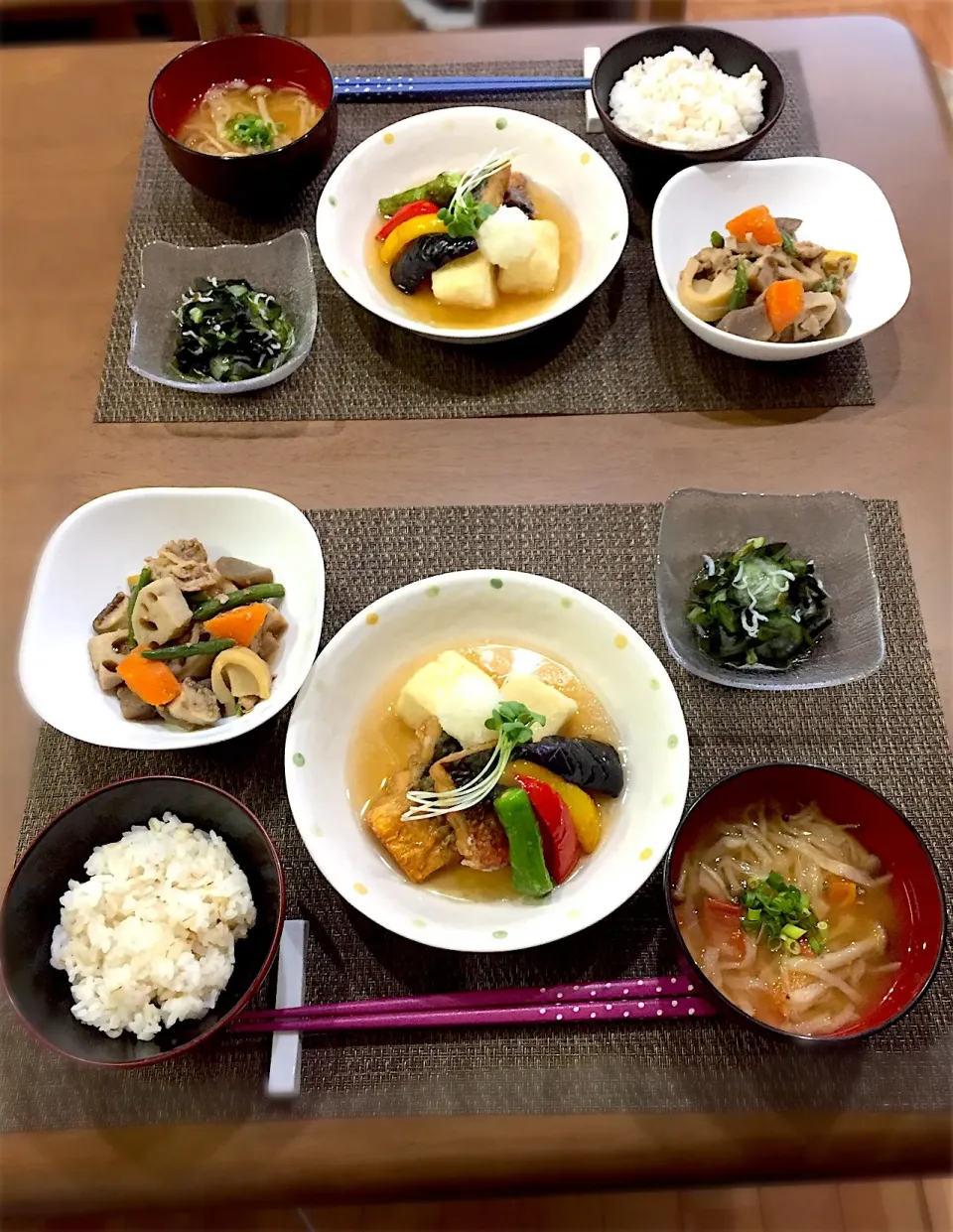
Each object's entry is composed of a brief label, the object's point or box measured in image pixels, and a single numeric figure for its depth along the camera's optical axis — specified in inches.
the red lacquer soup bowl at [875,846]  15.0
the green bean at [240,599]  18.4
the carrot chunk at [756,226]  22.5
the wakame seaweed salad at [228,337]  22.0
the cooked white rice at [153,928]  15.0
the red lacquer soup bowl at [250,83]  23.1
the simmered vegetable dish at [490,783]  16.2
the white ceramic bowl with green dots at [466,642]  15.6
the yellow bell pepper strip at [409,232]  22.6
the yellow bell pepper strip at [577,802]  16.7
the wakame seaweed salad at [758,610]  17.9
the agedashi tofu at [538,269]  22.3
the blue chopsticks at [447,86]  26.3
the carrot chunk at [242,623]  17.9
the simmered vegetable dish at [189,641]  17.6
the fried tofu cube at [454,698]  17.0
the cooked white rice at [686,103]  23.8
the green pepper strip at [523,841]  15.9
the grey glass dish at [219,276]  22.2
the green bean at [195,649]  17.6
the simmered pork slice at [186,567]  18.6
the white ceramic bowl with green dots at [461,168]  22.5
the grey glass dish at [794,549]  17.9
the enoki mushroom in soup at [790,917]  15.3
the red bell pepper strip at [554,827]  16.1
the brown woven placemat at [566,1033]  15.7
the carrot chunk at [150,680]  17.5
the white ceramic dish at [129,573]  17.3
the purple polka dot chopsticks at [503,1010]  16.0
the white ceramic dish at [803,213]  22.2
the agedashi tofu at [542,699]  17.4
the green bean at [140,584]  18.3
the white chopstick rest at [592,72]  25.8
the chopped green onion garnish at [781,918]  15.5
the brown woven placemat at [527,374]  22.2
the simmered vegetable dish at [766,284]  21.3
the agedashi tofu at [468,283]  22.3
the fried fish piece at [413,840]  16.6
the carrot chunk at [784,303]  21.1
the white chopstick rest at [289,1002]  15.7
